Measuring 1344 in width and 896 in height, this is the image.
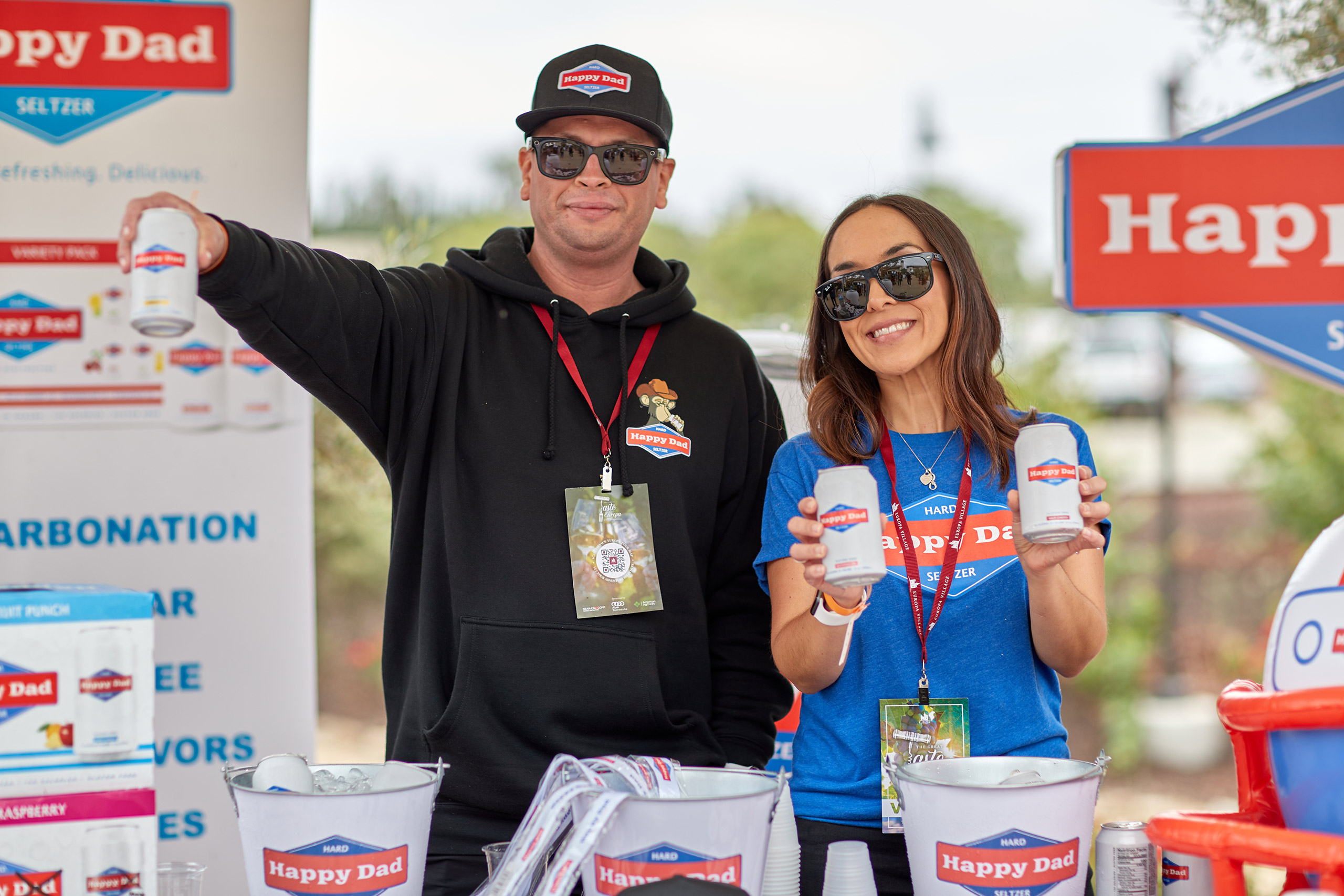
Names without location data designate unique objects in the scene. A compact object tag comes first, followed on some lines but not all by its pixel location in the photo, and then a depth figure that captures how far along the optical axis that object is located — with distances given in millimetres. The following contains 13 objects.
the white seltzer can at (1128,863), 3392
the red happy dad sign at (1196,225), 4125
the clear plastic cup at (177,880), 3392
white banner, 4428
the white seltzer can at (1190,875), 3368
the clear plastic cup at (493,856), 3370
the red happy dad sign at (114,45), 4397
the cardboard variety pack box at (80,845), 3285
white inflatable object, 3185
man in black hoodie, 3865
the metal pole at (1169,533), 13047
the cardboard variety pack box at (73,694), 3290
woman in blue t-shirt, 3631
